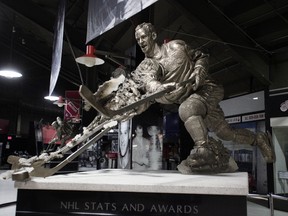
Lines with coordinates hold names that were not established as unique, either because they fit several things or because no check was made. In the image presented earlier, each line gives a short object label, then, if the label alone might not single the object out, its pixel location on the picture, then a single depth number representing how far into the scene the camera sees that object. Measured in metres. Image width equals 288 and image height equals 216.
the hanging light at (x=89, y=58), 3.46
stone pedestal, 1.50
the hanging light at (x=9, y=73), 6.26
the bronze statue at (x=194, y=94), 2.18
